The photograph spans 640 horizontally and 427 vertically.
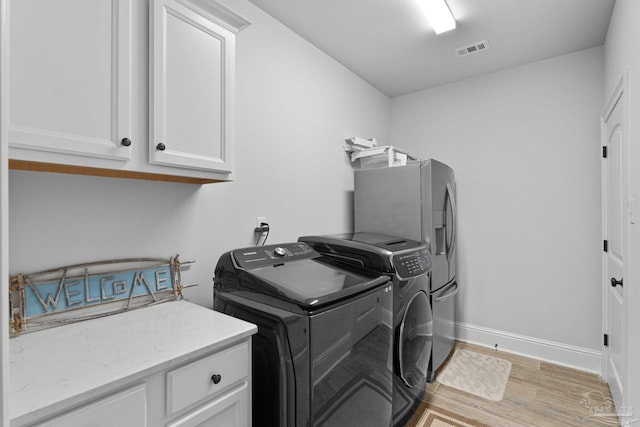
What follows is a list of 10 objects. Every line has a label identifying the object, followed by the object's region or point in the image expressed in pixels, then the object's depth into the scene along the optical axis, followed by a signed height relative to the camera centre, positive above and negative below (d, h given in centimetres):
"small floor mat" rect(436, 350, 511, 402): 235 -135
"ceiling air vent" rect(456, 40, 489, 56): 260 +146
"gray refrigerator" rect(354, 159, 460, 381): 253 +0
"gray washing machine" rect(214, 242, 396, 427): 124 -54
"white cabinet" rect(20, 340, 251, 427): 82 -57
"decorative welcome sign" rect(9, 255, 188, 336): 116 -33
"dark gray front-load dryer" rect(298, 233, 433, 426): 183 -51
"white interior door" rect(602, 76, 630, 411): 179 -16
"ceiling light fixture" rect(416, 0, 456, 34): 207 +143
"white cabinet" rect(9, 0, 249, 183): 97 +49
